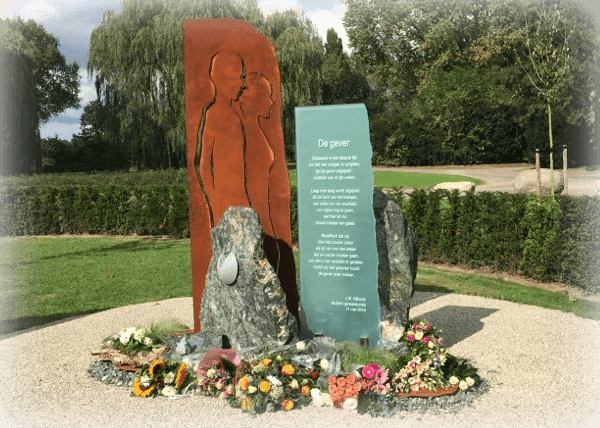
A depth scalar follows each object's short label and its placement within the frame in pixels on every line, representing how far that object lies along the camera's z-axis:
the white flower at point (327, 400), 5.33
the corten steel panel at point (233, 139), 6.64
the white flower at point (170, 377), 5.65
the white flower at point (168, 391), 5.59
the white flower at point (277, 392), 5.26
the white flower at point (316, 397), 5.34
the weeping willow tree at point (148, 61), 21.31
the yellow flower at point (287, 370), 5.52
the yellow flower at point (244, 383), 5.35
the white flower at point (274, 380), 5.38
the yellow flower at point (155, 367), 5.68
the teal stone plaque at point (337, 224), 6.46
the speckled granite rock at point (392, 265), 6.46
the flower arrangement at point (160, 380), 5.60
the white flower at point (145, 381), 5.61
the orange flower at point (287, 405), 5.24
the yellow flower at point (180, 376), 5.64
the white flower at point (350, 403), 5.25
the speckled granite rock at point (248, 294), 5.95
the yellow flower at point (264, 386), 5.29
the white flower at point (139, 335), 6.34
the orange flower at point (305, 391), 5.43
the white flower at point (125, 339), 6.33
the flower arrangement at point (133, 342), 6.30
